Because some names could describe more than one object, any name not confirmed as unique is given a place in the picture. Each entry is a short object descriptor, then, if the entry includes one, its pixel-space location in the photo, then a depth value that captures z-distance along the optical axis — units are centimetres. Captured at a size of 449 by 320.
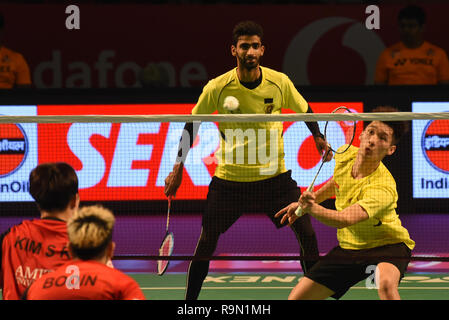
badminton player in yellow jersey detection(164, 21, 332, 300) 1348
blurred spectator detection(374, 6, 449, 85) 2264
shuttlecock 1405
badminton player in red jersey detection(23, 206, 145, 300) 778
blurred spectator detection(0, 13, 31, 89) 2348
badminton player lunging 1109
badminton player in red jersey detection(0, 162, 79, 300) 912
